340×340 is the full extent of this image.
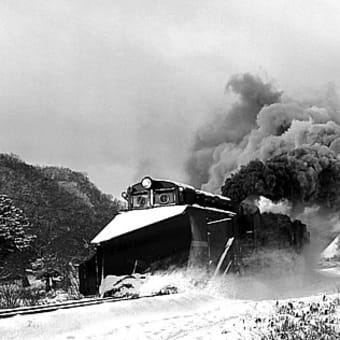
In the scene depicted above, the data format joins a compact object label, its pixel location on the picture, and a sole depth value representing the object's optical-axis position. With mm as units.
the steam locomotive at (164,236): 21875
